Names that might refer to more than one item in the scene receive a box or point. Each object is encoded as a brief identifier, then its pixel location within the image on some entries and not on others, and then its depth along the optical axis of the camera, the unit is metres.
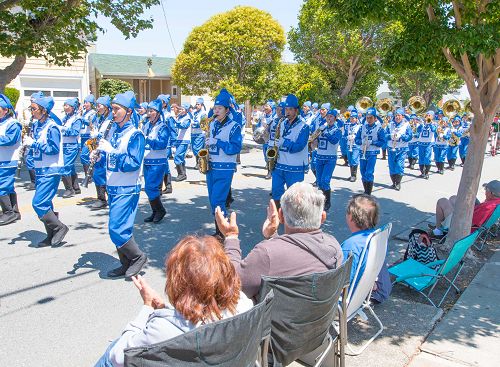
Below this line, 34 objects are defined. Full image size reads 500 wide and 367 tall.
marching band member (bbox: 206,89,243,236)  6.75
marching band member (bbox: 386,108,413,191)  12.22
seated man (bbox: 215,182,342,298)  2.85
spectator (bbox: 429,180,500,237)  6.68
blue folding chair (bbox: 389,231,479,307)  4.58
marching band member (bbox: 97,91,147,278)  5.16
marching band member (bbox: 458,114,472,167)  17.42
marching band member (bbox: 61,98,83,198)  9.70
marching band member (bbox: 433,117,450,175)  15.62
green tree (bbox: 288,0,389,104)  22.52
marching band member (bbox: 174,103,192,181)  12.20
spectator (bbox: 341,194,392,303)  3.58
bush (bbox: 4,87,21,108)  19.52
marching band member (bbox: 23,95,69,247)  6.17
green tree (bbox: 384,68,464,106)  39.06
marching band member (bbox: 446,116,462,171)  16.23
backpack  5.45
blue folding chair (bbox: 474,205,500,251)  6.54
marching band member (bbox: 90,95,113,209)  8.71
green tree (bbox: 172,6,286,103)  18.94
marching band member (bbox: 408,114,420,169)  15.68
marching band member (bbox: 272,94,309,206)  7.45
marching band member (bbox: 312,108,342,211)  9.77
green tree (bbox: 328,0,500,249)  4.90
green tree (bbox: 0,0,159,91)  10.99
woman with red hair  2.11
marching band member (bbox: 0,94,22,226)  7.02
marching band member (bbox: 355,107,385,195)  10.63
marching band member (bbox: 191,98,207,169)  14.18
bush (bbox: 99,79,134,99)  31.02
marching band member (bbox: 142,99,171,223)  7.65
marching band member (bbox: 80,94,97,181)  10.90
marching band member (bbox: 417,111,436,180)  14.74
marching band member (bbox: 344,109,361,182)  13.29
